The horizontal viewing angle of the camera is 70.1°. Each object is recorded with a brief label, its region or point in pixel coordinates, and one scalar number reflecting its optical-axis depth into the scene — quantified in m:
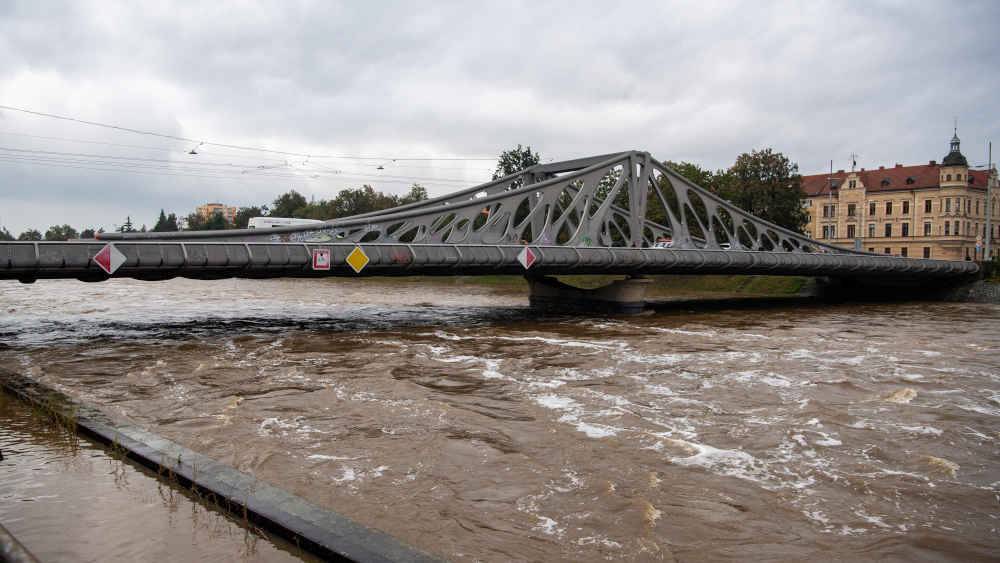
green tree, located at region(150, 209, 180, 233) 155.05
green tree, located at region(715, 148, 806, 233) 63.56
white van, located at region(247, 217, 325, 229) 66.94
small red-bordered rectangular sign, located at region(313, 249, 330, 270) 25.22
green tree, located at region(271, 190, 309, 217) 154.12
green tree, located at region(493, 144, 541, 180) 81.31
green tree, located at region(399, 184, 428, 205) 107.00
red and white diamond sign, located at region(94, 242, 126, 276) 21.20
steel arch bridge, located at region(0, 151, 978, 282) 22.44
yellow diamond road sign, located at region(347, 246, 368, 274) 25.81
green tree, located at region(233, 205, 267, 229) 140.98
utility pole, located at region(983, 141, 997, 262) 48.04
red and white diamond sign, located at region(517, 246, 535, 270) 30.00
